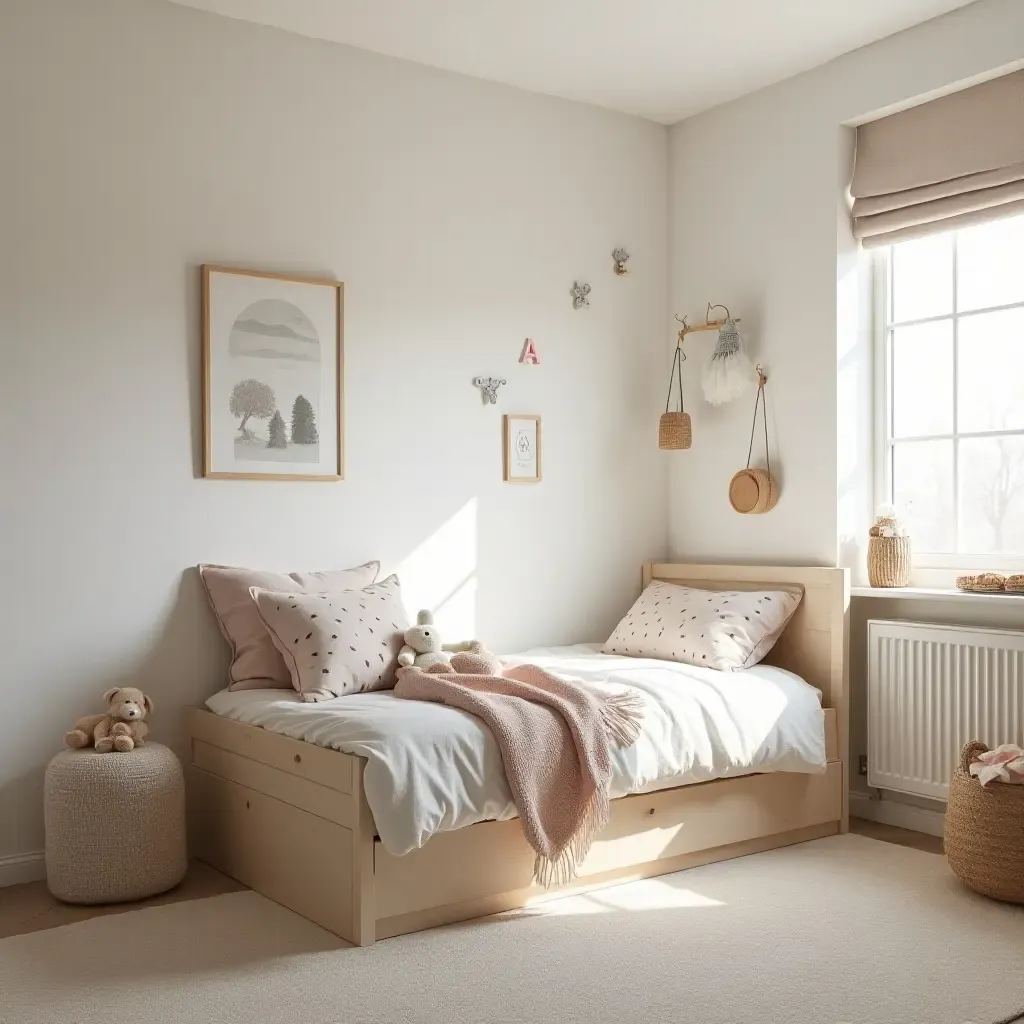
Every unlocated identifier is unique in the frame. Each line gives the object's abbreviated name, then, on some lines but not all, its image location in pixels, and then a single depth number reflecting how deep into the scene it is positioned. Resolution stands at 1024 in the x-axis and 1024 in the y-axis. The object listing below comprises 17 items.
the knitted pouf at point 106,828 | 2.86
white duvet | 2.55
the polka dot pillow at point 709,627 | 3.61
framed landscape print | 3.39
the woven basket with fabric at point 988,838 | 2.80
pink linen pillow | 3.28
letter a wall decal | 4.07
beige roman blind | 3.36
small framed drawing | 4.04
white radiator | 3.29
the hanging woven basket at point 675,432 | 4.18
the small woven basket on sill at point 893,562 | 3.64
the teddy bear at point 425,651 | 3.24
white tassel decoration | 4.02
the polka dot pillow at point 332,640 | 3.12
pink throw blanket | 2.72
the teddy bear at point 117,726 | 2.98
